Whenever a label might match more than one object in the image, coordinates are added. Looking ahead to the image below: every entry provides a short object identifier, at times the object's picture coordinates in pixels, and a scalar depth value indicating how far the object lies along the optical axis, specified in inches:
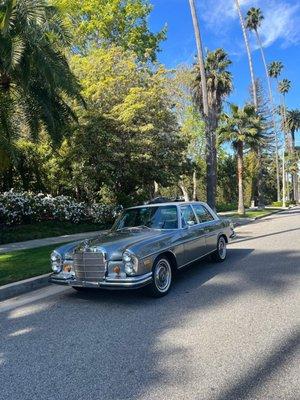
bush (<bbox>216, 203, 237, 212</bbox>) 1569.8
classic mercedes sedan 246.1
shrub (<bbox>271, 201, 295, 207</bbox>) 2124.5
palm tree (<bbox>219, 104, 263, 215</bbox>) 1265.0
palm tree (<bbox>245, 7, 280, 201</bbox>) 2030.0
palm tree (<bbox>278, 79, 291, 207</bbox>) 2834.6
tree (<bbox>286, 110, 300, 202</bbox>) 3203.7
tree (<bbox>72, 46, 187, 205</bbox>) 762.8
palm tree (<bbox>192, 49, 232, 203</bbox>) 1386.6
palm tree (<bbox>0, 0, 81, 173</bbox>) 465.4
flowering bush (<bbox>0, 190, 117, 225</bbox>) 656.4
